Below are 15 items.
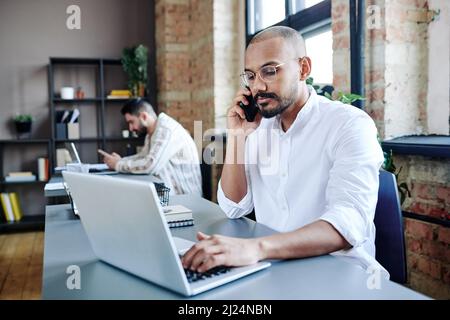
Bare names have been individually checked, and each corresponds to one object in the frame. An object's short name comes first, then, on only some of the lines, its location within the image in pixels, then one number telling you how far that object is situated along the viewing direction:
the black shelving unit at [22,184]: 5.14
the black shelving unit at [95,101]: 5.34
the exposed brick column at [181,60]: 5.37
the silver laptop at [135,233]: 0.88
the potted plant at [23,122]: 5.23
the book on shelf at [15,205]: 5.25
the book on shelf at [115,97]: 5.45
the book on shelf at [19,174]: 5.21
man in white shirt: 1.25
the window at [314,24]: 3.36
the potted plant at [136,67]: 5.35
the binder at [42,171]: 5.27
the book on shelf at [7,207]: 5.20
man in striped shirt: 3.61
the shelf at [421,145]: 1.97
